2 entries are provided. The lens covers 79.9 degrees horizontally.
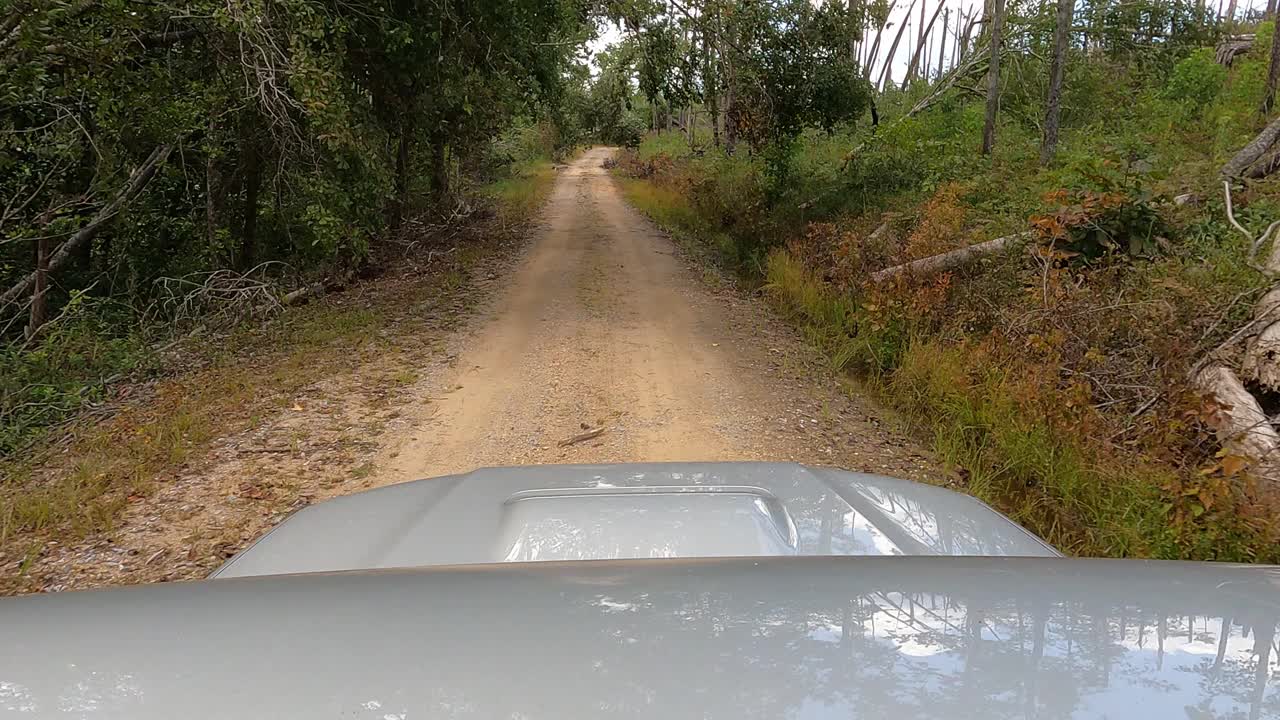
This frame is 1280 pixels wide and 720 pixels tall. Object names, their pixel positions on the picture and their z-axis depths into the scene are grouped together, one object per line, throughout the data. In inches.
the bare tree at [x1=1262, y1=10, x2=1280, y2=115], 505.0
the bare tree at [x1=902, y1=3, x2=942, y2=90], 1295.5
